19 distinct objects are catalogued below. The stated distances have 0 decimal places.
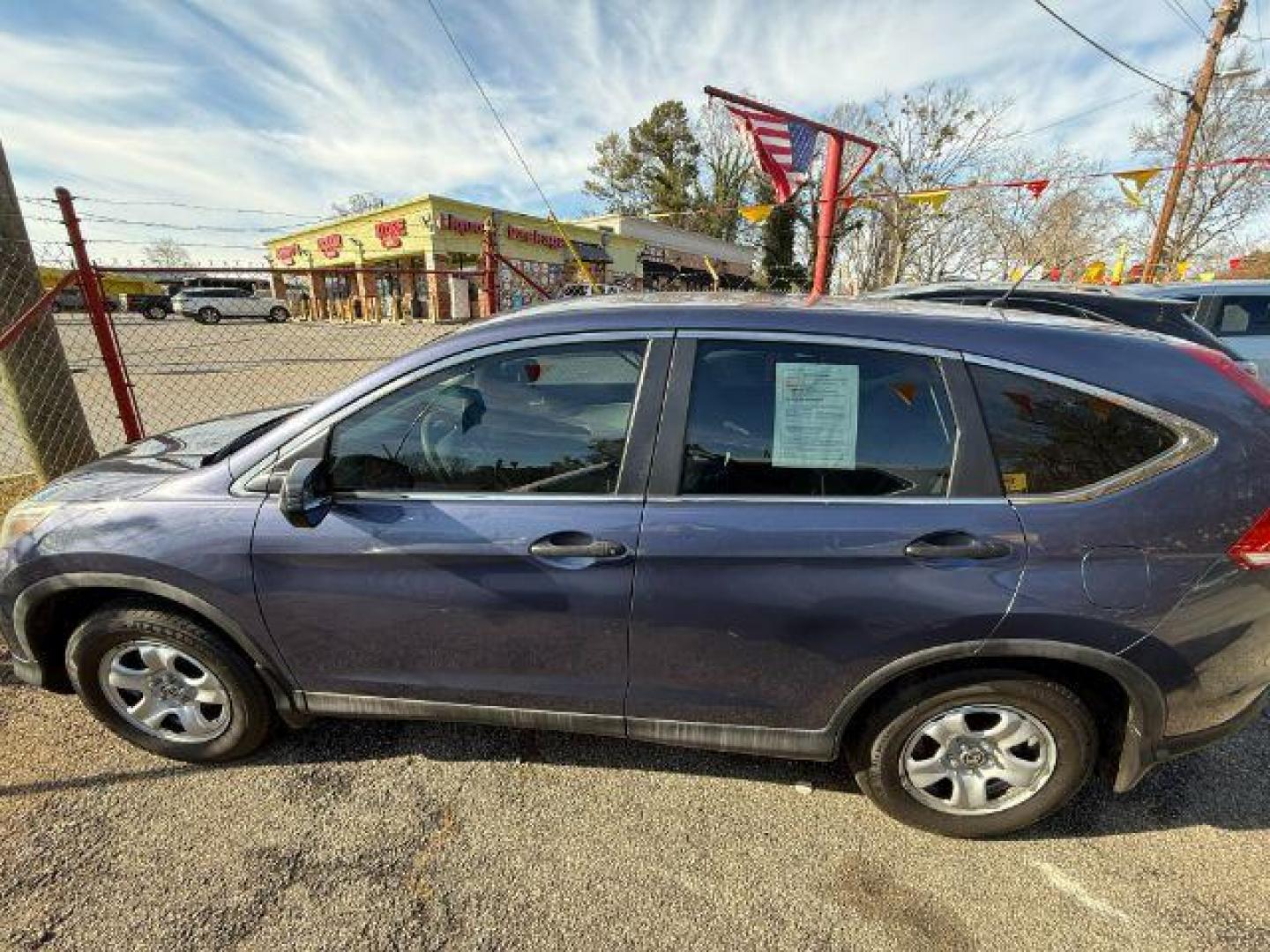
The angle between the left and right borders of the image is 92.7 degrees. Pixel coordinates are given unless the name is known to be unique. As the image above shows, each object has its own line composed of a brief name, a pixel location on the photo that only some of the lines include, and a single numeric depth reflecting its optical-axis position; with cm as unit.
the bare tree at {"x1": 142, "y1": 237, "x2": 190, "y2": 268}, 4514
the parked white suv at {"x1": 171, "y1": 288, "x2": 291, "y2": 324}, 2959
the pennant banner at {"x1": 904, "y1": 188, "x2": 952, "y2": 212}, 875
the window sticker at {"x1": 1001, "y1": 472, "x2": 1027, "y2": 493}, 177
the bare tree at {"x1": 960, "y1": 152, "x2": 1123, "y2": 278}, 3042
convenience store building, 2525
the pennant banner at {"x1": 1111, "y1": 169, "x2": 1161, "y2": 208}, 821
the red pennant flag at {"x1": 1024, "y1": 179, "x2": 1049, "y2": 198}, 860
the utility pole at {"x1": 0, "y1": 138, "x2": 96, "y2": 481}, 385
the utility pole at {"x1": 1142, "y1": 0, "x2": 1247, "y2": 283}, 1320
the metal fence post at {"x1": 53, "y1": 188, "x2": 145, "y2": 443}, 426
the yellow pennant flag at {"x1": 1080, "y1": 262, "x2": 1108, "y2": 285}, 1419
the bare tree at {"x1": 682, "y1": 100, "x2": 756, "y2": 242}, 3772
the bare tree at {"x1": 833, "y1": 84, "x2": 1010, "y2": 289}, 2773
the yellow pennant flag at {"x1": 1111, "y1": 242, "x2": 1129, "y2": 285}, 1321
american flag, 749
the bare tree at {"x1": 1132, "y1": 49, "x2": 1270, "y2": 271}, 2227
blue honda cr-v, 175
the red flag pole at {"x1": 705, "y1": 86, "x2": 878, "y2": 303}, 750
